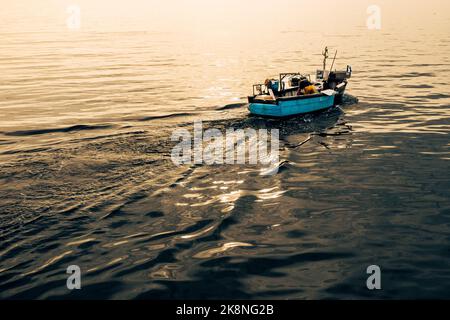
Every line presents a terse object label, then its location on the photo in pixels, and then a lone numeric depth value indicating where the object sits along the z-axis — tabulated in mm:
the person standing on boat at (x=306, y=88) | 27172
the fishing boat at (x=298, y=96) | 25312
